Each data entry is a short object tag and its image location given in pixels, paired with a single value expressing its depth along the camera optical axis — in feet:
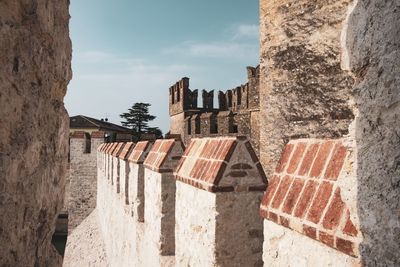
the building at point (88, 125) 141.92
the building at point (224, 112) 65.46
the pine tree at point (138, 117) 157.28
